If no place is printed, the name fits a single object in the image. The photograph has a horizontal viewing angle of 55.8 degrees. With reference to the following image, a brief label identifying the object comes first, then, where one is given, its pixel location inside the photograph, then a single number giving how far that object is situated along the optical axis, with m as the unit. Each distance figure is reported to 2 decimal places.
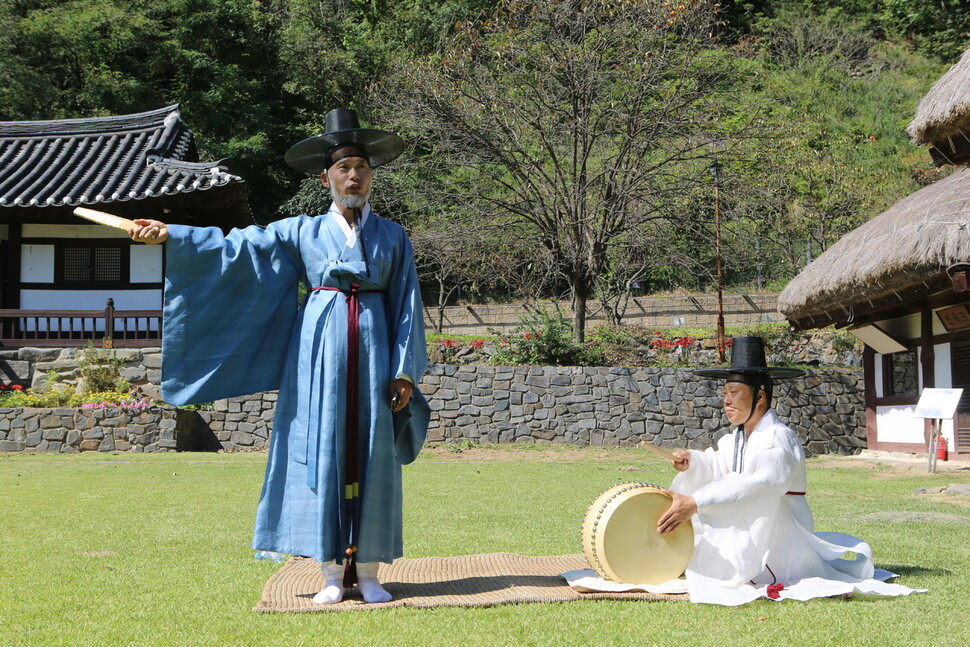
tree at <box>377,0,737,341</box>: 18.48
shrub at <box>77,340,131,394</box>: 16.53
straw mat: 3.94
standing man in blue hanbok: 4.14
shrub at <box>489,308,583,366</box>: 17.52
